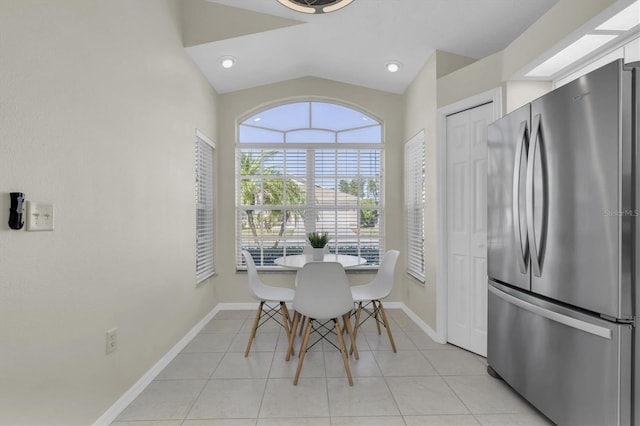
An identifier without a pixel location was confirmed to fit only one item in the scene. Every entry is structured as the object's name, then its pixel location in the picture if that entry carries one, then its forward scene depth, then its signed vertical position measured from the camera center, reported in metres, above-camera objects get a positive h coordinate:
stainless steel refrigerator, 1.55 -0.16
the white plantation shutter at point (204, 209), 3.83 +0.09
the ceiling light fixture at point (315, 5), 2.35 +1.42
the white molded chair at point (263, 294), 3.13 -0.70
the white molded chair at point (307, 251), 3.43 -0.37
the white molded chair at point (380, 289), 3.21 -0.69
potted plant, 3.39 -0.26
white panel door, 2.95 -0.08
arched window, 4.61 +0.49
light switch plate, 1.46 +0.00
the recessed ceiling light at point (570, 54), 2.09 +1.06
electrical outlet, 2.03 -0.72
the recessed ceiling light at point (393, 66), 3.77 +1.63
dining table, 3.19 -0.41
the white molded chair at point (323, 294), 2.57 -0.56
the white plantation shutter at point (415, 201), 3.91 +0.20
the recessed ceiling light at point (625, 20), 1.79 +1.05
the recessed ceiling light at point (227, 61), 3.58 +1.59
